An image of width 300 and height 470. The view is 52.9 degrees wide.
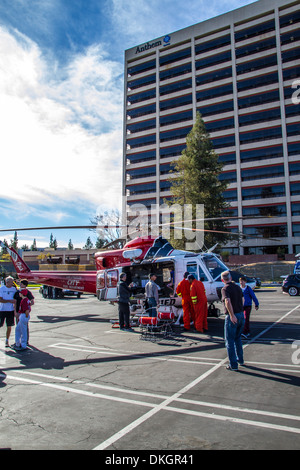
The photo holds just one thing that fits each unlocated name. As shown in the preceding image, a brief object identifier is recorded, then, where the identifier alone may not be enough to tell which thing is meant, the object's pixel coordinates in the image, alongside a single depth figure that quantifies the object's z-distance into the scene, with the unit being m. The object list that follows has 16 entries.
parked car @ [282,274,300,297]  19.61
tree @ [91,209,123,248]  39.19
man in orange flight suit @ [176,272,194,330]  9.83
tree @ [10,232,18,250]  99.43
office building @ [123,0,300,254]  48.56
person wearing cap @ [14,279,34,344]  8.49
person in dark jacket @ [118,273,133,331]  10.48
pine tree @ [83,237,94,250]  123.54
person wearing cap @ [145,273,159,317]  10.20
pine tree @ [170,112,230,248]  31.47
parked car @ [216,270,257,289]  18.11
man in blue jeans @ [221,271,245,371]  5.77
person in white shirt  8.41
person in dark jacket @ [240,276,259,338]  8.57
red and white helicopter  11.22
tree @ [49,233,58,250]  112.26
